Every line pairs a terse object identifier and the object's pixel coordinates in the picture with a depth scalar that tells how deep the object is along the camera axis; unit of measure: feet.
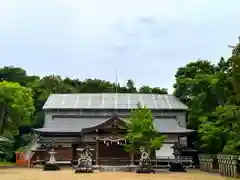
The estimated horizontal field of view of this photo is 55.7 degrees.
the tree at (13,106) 91.21
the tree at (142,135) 65.39
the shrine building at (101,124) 76.41
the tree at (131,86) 145.50
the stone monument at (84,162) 61.96
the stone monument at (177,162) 69.56
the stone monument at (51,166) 68.98
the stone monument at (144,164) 63.46
